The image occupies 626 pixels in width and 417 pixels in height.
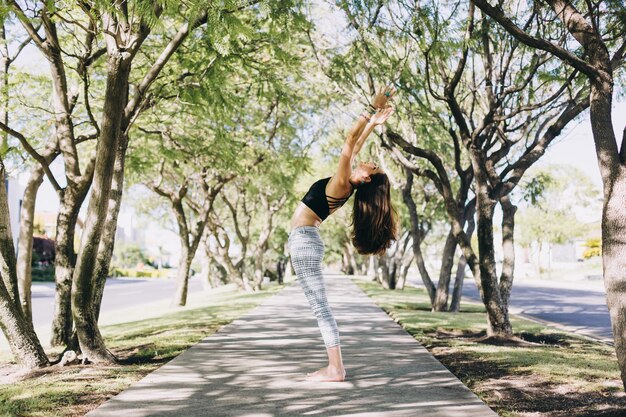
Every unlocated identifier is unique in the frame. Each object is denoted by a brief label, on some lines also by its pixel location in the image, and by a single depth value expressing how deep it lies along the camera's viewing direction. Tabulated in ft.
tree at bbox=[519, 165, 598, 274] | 169.68
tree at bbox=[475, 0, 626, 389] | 14.11
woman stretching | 15.12
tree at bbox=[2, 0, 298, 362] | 17.76
